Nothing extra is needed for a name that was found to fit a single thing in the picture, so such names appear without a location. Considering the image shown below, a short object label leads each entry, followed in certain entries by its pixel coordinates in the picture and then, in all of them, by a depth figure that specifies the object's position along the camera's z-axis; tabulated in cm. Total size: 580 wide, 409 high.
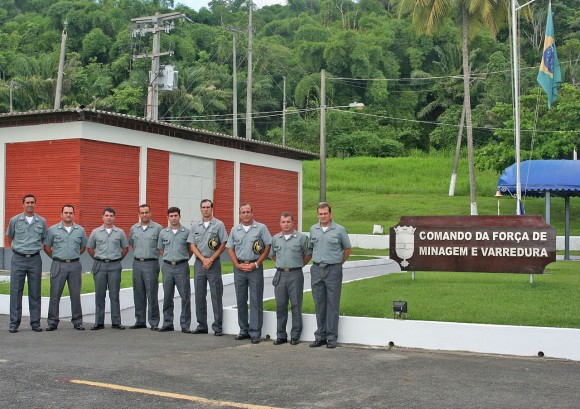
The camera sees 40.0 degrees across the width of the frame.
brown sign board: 1389
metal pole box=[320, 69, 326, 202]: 3108
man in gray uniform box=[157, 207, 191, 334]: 1212
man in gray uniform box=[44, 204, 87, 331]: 1224
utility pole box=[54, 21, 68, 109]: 3465
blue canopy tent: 2683
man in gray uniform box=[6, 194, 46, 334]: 1205
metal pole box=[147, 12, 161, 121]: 2764
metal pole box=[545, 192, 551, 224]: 2775
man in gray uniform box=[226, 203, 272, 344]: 1136
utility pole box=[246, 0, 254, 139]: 4003
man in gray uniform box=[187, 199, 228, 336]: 1182
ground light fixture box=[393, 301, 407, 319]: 1102
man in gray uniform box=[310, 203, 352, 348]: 1087
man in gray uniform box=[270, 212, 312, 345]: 1108
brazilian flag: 2522
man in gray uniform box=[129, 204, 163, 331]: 1233
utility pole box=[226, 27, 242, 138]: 4209
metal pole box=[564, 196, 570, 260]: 2583
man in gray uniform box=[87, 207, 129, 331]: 1241
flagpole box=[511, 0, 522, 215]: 2598
